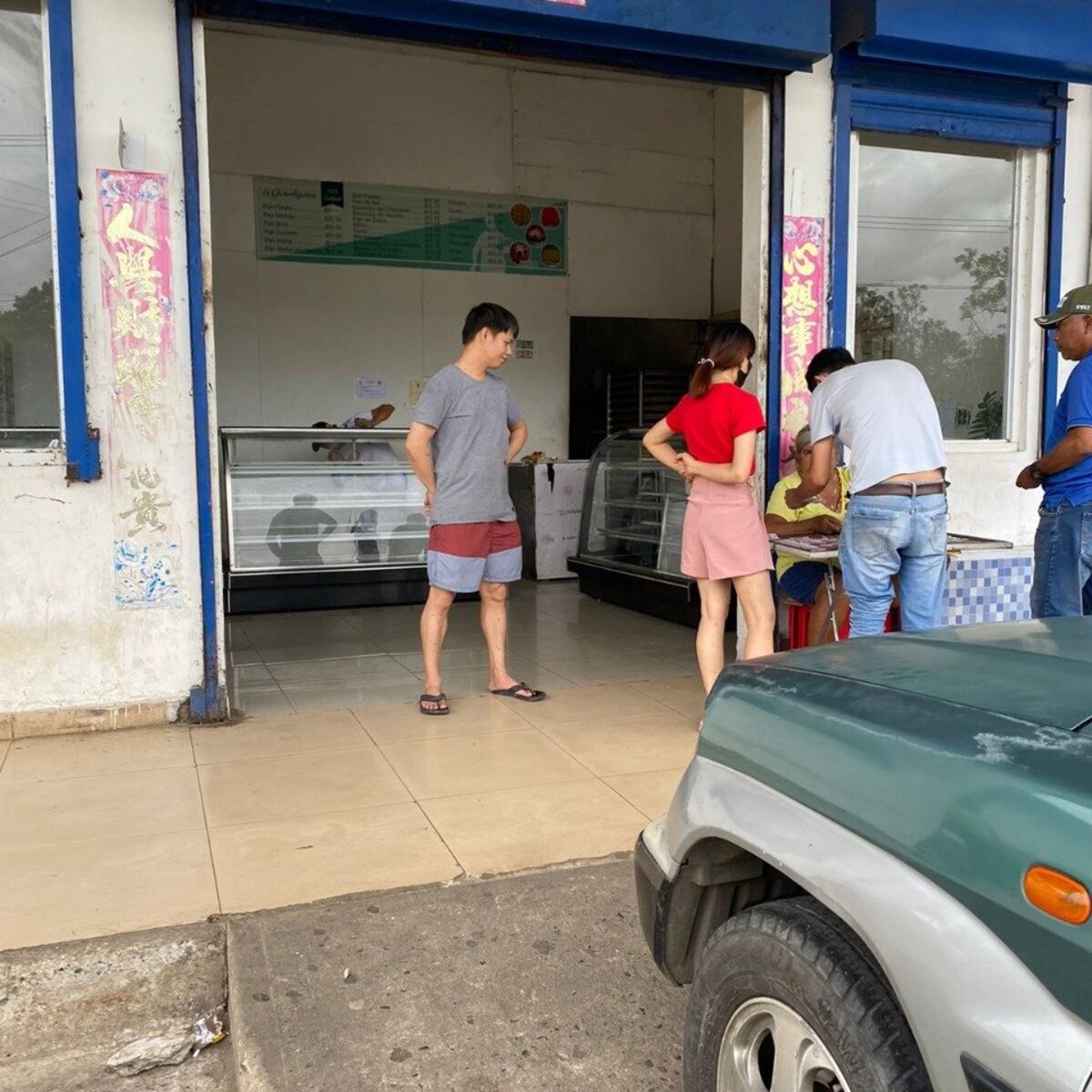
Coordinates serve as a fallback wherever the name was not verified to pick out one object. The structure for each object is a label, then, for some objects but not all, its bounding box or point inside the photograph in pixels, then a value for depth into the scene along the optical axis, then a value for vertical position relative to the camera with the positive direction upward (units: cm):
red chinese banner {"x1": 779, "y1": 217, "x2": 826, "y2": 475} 551 +60
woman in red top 446 -28
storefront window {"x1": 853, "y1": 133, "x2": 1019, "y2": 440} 598 +90
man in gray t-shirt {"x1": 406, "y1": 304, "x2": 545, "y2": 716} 491 -19
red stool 528 -100
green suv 124 -62
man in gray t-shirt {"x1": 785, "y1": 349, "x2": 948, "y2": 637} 421 -26
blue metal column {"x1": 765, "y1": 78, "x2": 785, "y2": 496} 541 +81
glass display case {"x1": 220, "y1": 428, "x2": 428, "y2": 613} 761 -67
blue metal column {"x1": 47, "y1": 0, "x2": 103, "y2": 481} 434 +75
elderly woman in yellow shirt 507 -50
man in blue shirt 433 -26
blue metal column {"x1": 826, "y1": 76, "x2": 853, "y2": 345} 551 +109
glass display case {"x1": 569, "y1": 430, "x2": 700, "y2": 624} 751 -82
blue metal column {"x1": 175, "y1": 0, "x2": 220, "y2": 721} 455 +25
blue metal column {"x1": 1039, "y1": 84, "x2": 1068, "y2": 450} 600 +104
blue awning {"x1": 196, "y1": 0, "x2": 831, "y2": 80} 457 +181
